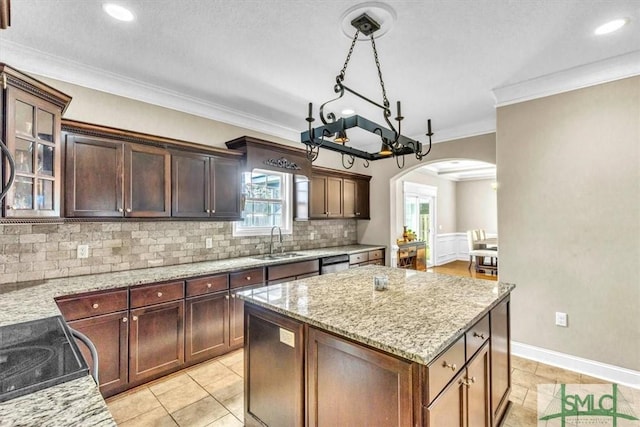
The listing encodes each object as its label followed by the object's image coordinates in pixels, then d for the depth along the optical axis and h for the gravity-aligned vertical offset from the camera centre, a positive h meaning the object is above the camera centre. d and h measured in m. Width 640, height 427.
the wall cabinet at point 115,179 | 2.43 +0.34
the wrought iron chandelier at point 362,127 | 1.91 +0.56
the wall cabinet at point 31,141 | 1.84 +0.51
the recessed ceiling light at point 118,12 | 1.90 +1.34
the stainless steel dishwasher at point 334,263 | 4.18 -0.70
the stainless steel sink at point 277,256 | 3.86 -0.53
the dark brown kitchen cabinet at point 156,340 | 2.46 -1.07
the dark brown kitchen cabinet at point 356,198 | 5.23 +0.31
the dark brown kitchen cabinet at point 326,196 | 4.68 +0.31
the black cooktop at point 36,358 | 0.89 -0.50
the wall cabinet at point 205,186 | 3.05 +0.32
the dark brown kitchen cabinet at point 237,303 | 3.09 -0.92
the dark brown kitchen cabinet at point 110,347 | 2.26 -1.02
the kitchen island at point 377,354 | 1.25 -0.69
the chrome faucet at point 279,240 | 4.14 -0.36
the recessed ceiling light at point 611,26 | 2.08 +1.34
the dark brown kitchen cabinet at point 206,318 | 2.79 -0.99
